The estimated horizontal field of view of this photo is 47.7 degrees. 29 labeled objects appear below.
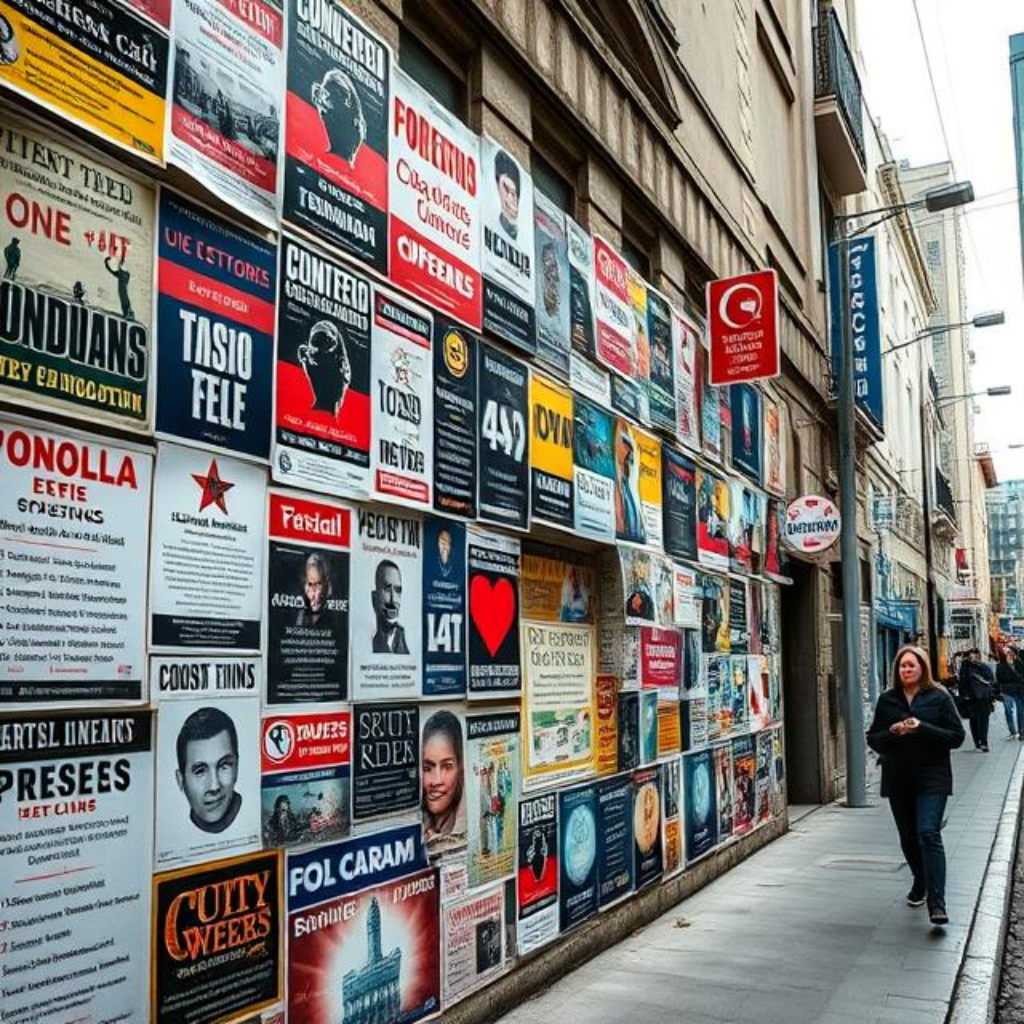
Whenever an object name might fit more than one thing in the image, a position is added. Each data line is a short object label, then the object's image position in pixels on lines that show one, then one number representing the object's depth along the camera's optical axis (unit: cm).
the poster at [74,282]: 343
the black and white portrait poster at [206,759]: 390
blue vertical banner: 1961
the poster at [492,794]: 600
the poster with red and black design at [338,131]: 491
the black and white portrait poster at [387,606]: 510
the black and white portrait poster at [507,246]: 663
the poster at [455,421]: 589
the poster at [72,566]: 337
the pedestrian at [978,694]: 2170
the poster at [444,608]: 568
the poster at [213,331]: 403
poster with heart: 616
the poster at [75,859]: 330
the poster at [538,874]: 645
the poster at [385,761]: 503
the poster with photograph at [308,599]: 454
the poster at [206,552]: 396
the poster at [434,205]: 575
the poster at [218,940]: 383
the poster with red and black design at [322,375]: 467
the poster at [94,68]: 345
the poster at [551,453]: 698
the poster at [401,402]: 532
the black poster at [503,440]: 634
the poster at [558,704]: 686
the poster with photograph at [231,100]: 418
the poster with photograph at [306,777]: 445
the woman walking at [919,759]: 771
